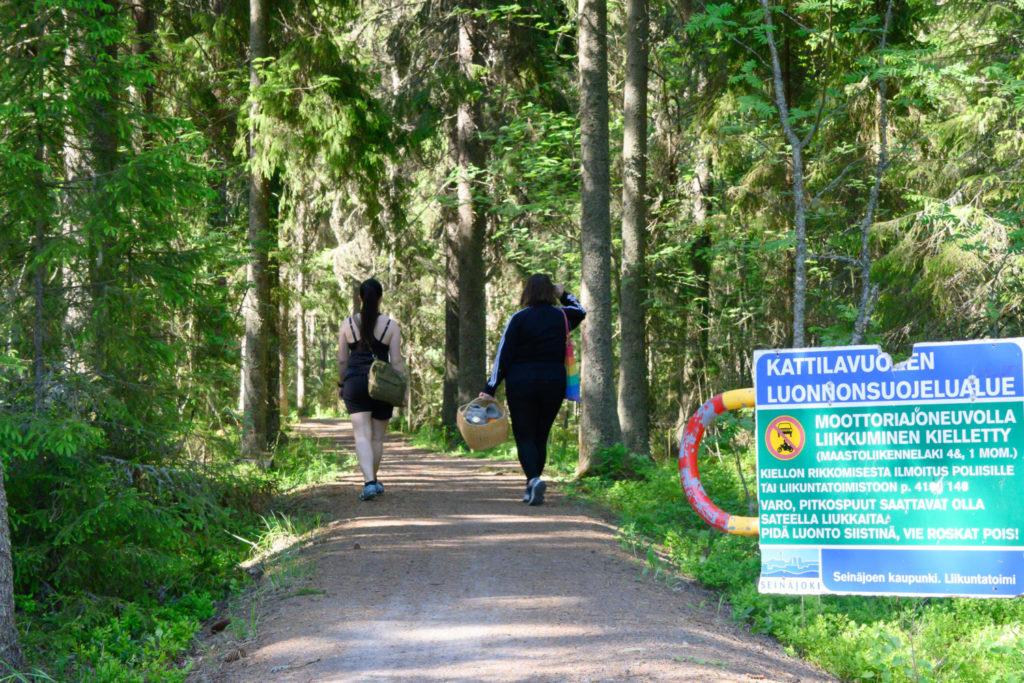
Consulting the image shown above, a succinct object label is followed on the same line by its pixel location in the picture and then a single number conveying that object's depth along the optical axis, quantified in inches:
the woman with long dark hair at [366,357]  396.2
